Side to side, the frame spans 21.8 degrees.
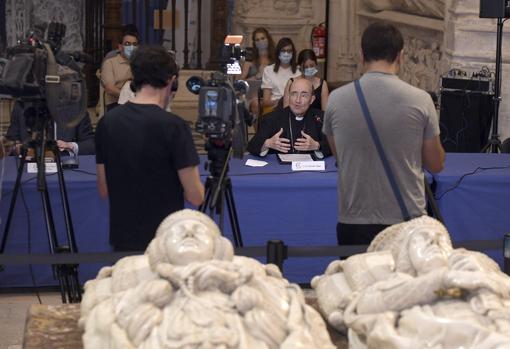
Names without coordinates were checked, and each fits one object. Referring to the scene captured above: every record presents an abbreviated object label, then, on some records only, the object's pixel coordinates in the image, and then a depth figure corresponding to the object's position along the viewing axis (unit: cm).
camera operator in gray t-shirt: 569
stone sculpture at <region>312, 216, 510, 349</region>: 401
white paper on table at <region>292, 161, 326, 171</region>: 813
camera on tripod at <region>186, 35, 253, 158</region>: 592
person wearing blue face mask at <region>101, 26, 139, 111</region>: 1167
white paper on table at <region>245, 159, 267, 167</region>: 830
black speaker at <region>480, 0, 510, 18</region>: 1023
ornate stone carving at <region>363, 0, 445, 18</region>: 1388
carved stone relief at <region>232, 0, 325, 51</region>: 1734
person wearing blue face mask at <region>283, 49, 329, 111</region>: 1127
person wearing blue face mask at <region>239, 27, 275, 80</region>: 1316
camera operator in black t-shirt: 569
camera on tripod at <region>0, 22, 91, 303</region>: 648
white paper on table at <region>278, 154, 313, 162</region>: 838
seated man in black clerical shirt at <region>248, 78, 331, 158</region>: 855
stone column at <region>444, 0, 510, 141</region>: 1152
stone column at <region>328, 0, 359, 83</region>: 1675
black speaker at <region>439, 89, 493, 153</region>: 1124
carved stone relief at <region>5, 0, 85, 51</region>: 1644
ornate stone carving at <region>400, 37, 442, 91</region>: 1364
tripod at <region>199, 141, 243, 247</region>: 595
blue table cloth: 785
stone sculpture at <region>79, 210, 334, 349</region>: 400
